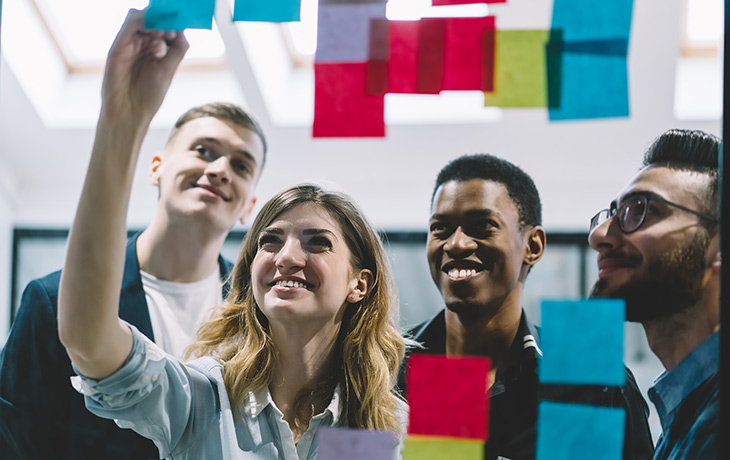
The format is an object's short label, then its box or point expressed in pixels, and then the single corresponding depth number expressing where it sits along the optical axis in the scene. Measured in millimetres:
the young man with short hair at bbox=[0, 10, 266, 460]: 1327
